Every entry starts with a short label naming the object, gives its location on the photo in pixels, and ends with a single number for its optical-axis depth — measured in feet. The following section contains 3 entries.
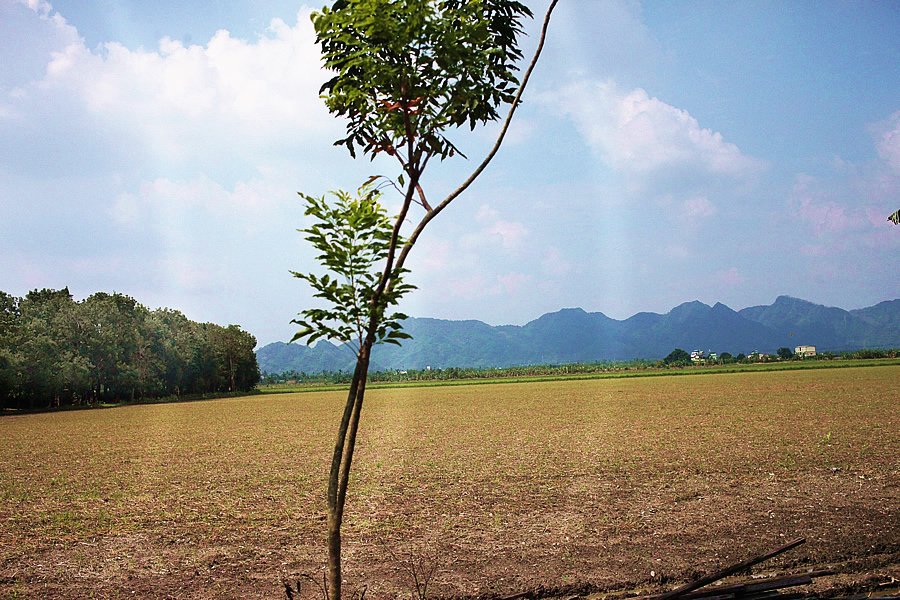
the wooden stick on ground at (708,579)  15.12
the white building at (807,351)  469.73
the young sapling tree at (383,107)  12.98
